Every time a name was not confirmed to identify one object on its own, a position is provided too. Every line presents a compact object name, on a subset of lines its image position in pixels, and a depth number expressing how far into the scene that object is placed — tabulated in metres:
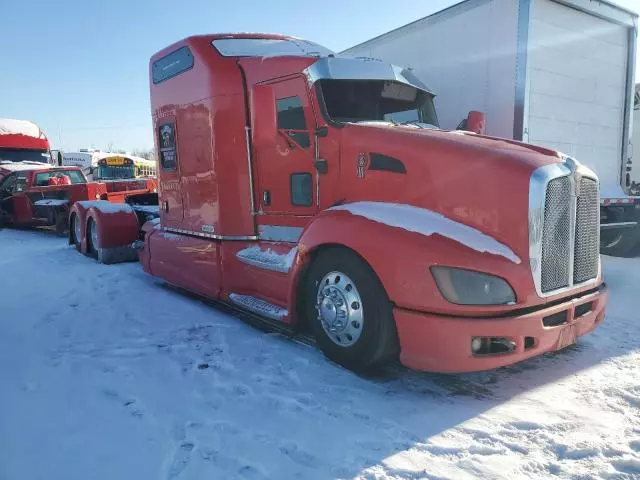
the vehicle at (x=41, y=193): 12.36
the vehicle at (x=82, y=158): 35.78
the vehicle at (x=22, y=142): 17.84
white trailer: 6.23
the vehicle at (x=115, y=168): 28.52
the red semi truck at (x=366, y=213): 3.24
